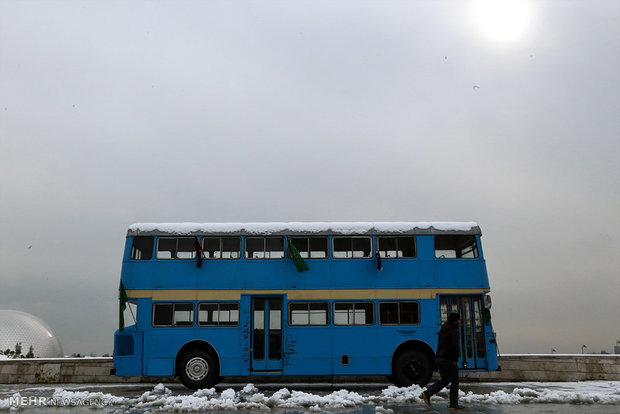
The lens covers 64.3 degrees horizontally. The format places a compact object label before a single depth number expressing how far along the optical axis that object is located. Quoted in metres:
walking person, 9.05
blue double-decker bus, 12.16
